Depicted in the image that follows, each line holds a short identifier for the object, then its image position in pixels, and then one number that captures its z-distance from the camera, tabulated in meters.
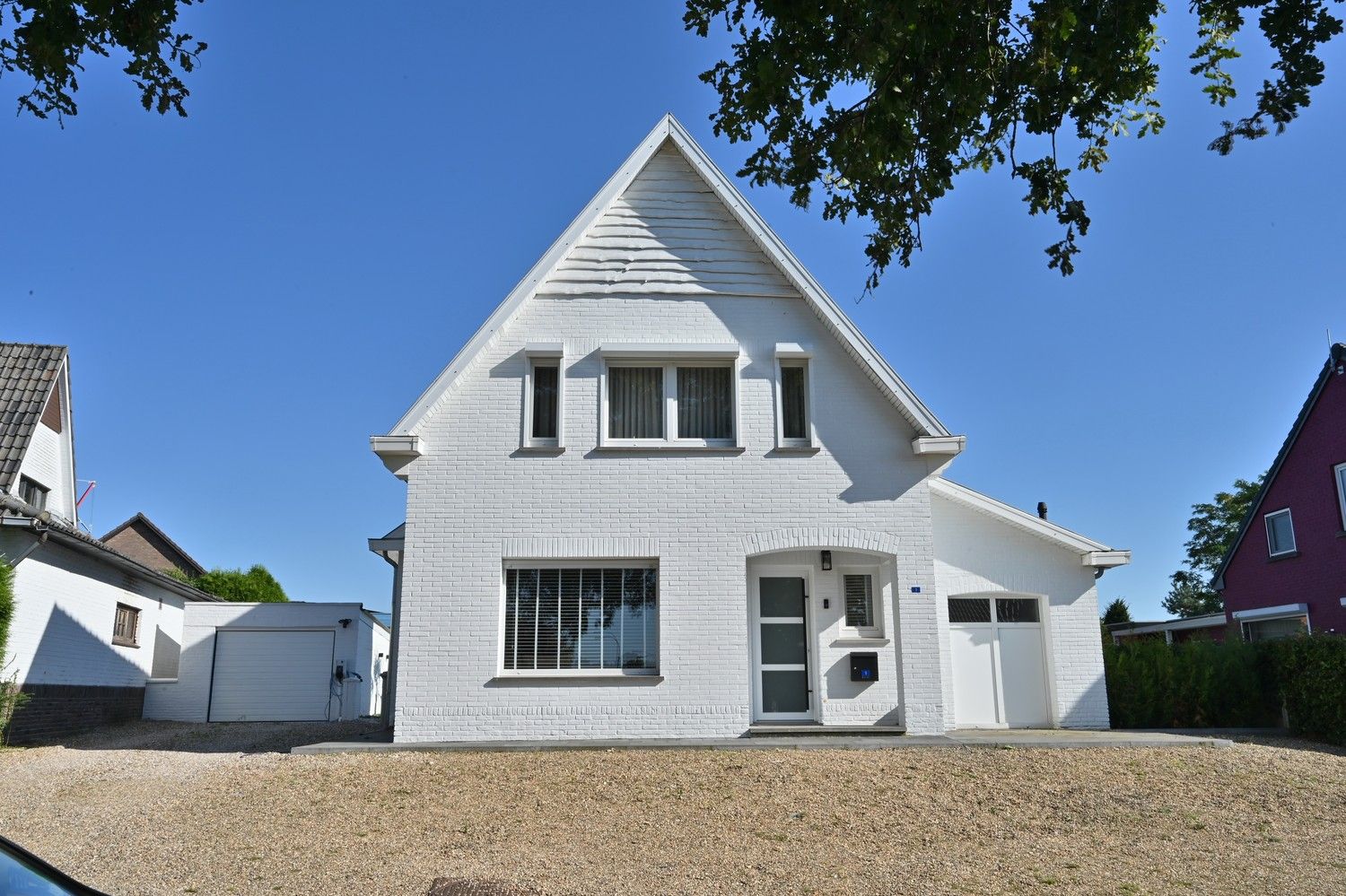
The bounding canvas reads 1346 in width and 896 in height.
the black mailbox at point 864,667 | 14.77
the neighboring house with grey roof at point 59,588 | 16.89
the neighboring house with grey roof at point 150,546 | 43.75
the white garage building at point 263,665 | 22.50
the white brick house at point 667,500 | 14.08
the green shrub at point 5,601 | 15.14
